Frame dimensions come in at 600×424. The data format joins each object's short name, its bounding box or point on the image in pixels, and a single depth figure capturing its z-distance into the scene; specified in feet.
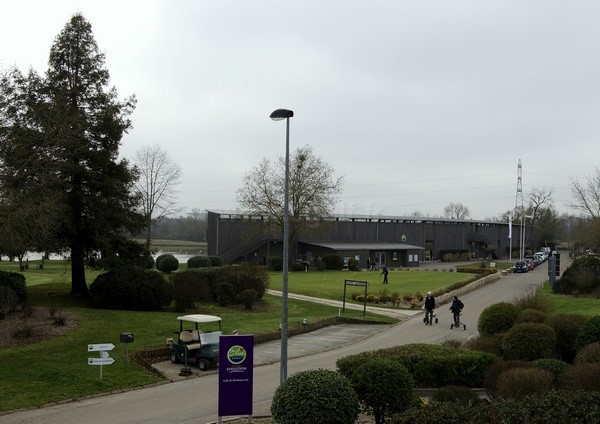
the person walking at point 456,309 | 88.94
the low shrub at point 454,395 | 38.52
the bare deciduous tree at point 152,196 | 198.76
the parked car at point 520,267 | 210.38
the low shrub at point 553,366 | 41.91
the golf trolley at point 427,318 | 93.04
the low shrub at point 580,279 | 123.65
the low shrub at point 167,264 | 162.40
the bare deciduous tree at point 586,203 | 200.85
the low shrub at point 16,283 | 83.84
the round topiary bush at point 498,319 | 66.13
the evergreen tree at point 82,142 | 91.35
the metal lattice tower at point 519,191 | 340.39
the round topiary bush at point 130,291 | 93.15
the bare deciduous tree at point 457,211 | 500.12
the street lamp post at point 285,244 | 42.98
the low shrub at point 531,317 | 60.63
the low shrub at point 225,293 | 106.01
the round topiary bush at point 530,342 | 51.58
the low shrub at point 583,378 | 36.82
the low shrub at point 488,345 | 55.62
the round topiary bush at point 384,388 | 35.04
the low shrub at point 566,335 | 55.26
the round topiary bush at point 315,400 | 30.32
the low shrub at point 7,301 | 76.43
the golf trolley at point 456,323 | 88.99
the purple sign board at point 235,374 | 38.88
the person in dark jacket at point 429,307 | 92.27
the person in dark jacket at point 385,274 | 153.85
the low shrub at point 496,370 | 43.70
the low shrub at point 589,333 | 52.04
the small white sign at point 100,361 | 50.19
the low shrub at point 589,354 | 44.98
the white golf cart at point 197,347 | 59.47
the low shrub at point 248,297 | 103.71
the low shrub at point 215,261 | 163.53
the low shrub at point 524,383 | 36.40
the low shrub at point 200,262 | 160.97
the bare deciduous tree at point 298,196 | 205.67
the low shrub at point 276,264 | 202.90
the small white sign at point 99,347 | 50.67
